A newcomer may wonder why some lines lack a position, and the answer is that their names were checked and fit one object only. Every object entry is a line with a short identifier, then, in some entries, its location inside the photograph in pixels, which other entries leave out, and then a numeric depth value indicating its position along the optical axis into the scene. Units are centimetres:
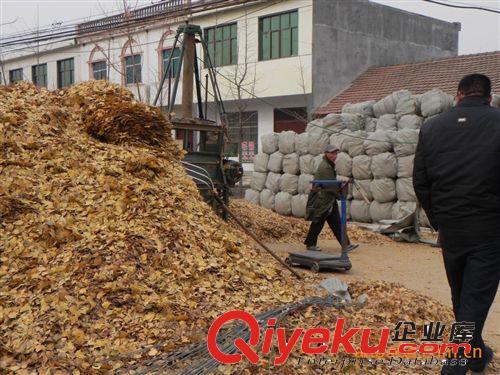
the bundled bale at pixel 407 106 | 1145
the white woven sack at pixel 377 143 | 1081
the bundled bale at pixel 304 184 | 1198
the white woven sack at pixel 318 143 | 1191
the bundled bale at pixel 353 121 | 1206
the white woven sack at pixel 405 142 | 1040
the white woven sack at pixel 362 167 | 1102
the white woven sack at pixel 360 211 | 1105
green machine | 723
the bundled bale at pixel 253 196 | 1344
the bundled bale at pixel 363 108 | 1266
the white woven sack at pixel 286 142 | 1248
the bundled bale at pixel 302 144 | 1216
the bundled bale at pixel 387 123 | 1159
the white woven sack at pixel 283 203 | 1234
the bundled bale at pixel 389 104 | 1189
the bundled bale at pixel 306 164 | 1194
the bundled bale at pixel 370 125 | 1212
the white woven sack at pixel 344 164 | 1138
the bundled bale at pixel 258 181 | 1327
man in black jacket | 321
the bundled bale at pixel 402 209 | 1000
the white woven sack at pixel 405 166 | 1038
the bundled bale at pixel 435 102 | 1098
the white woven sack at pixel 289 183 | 1233
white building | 1855
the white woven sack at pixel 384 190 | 1061
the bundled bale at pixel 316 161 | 1180
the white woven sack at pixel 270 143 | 1297
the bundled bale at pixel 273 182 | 1274
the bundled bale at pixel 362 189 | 1102
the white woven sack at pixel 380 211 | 1063
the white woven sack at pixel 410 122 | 1112
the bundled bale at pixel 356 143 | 1123
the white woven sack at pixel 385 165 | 1062
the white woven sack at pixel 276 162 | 1272
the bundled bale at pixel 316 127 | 1213
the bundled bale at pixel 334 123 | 1196
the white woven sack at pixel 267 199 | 1289
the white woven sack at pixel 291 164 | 1233
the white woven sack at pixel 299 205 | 1198
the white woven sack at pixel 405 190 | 1027
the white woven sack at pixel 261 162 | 1318
